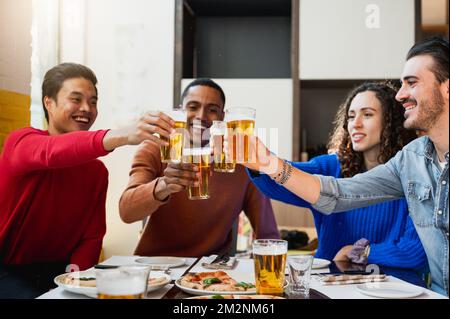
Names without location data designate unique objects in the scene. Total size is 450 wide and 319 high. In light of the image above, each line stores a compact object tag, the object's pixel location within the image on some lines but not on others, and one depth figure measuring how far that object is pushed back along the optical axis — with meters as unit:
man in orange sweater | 1.45
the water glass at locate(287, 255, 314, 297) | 0.86
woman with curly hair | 1.32
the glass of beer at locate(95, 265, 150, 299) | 0.63
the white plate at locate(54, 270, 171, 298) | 0.76
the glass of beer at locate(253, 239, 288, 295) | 0.85
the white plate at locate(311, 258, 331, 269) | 1.12
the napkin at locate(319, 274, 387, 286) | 0.92
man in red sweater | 1.08
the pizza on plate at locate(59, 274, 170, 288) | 0.81
